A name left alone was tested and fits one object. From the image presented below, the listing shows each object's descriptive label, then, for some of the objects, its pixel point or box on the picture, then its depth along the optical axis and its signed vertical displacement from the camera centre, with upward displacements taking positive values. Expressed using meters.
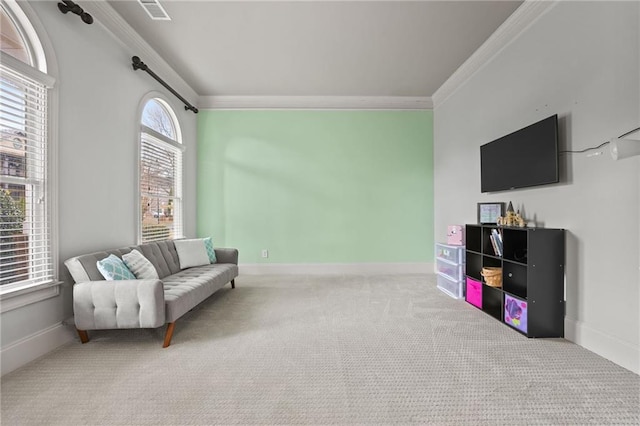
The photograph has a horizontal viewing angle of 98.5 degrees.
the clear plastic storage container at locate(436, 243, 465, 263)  3.41 -0.53
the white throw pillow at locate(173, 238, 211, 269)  3.44 -0.50
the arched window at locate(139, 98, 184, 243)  3.45 +0.56
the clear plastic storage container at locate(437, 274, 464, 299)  3.36 -0.95
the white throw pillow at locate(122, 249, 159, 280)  2.49 -0.48
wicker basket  2.79 -0.65
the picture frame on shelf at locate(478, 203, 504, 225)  3.02 +0.01
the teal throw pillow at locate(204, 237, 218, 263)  3.74 -0.50
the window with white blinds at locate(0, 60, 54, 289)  1.88 +0.24
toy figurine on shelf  2.65 -0.06
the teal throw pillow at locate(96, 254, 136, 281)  2.22 -0.45
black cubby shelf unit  2.25 -0.60
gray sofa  2.07 -0.68
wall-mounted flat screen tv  2.31 +0.52
